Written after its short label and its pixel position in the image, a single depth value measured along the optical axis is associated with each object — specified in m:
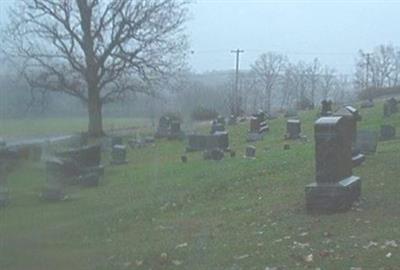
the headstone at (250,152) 18.69
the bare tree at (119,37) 28.38
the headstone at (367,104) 32.10
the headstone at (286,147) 19.50
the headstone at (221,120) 27.01
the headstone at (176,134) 25.66
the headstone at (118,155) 21.02
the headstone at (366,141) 14.96
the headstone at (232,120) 32.56
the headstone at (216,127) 24.03
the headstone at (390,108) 26.75
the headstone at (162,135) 25.51
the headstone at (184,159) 19.69
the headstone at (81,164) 7.62
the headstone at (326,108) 21.28
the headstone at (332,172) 9.40
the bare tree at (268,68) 23.93
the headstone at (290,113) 33.29
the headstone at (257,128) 25.51
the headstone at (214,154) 19.31
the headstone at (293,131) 23.59
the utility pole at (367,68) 56.92
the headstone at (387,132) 19.72
